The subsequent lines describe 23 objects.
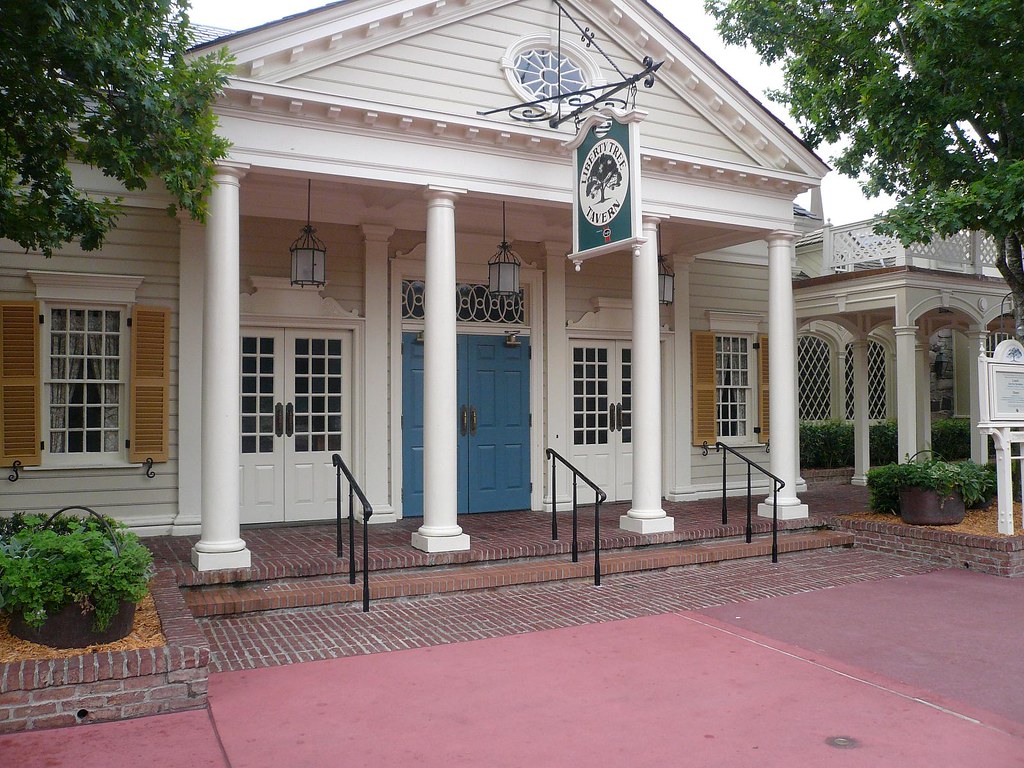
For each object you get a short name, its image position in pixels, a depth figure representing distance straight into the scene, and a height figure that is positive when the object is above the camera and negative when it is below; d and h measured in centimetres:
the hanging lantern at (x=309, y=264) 852 +150
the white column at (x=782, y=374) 958 +35
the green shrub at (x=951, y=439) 1848 -81
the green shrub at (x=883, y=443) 1705 -81
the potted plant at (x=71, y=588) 451 -97
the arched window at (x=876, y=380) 1861 +53
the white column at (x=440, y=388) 762 +18
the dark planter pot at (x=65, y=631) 458 -121
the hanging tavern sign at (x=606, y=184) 725 +202
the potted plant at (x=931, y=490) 898 -96
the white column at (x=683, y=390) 1124 +21
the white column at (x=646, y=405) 860 +1
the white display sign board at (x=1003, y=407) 854 -5
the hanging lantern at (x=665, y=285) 1086 +158
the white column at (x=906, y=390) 1134 +18
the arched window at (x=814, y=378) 1766 +56
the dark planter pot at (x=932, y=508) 898 -114
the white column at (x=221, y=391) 680 +16
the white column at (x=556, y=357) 1038 +62
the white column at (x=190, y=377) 846 +34
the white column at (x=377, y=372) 939 +41
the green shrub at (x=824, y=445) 1582 -79
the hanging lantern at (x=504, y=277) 951 +149
